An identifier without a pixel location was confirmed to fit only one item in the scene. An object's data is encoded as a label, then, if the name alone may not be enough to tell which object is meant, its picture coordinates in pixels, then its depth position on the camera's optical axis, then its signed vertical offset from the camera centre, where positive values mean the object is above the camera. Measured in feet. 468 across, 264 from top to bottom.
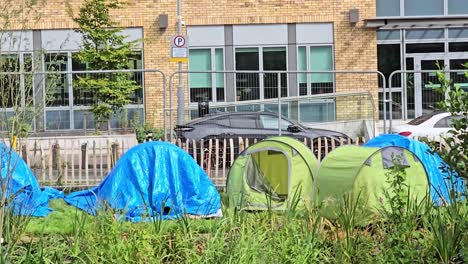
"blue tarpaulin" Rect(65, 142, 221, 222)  35.86 -3.47
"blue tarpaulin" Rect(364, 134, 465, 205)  36.86 -2.30
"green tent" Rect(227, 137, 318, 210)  35.73 -3.17
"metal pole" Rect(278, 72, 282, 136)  49.53 +0.00
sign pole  51.42 +0.87
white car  58.95 -1.84
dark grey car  51.90 -1.58
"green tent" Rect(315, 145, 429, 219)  31.81 -2.98
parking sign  62.44 +4.81
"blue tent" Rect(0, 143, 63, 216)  35.06 -3.92
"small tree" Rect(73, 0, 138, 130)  64.03 +6.04
